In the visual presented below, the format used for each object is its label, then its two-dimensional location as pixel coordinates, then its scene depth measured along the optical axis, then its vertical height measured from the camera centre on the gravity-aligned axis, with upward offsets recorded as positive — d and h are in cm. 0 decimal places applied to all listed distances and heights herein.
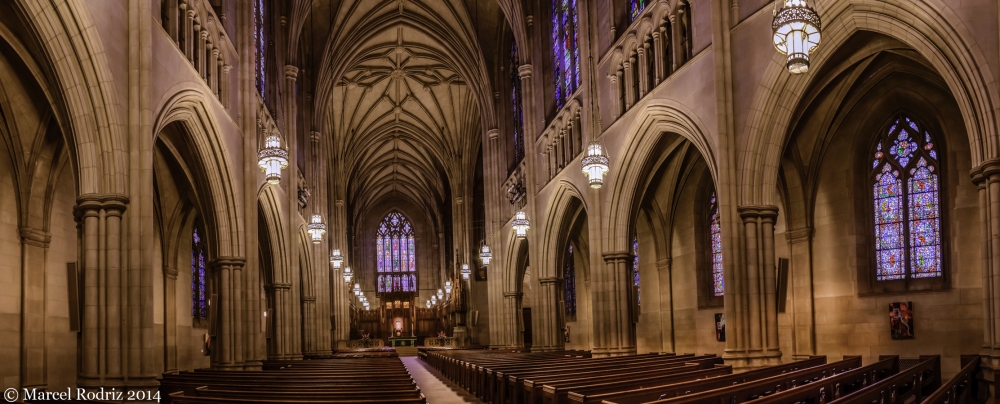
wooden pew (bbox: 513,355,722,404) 1250 -181
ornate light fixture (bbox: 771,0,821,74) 1074 +303
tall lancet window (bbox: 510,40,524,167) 3835 +787
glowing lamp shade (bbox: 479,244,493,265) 4045 +86
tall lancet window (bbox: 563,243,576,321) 3833 -74
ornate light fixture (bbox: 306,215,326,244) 3262 +192
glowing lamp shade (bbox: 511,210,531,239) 3027 +176
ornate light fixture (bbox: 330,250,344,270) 4212 +86
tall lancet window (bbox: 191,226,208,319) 2777 +7
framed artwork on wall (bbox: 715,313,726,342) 2464 -186
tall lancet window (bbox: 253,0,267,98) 2652 +769
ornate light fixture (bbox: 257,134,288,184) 1964 +284
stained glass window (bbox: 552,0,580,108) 2833 +795
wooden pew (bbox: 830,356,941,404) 793 -156
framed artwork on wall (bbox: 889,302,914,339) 1848 -135
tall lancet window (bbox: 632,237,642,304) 3090 +9
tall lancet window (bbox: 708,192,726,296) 2589 +64
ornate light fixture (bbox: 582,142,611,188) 2030 +258
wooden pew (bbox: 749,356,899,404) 815 -159
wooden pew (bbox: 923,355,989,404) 878 -171
